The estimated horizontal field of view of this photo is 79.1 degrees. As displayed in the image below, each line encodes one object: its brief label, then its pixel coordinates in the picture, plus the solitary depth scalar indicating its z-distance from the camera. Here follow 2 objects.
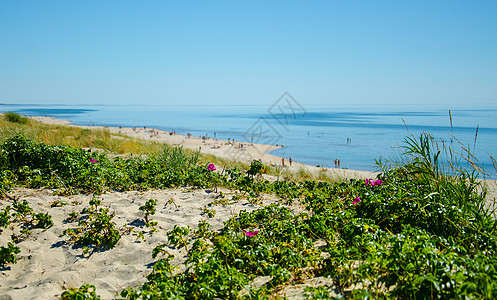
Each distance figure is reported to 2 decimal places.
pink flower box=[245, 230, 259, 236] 3.47
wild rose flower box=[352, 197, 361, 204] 4.35
